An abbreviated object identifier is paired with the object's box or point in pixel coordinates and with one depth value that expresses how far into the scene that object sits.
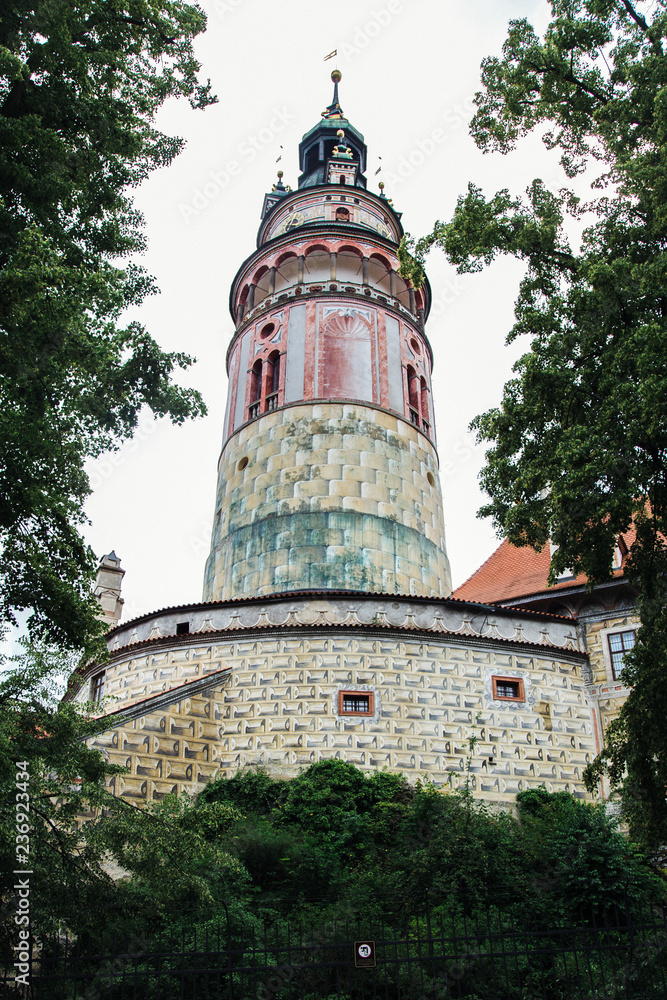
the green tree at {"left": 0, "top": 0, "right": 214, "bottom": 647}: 7.86
